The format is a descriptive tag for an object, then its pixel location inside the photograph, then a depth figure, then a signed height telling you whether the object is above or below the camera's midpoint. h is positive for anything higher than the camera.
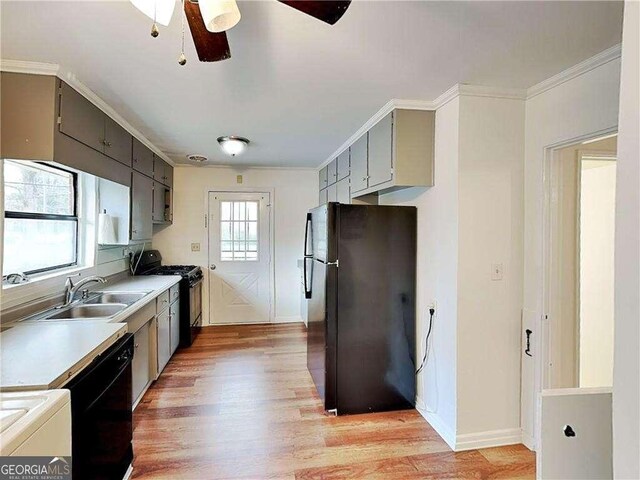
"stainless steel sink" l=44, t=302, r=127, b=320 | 2.49 -0.53
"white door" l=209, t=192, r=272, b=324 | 5.07 -0.27
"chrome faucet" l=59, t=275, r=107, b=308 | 2.52 -0.38
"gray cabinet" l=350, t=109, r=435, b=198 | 2.51 +0.69
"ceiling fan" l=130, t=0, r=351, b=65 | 1.04 +0.71
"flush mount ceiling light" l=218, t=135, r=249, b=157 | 3.40 +0.97
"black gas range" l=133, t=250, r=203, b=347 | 4.07 -0.55
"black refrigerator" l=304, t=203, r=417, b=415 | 2.70 -0.53
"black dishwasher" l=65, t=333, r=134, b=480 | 1.39 -0.81
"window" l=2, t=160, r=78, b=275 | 2.22 +0.15
